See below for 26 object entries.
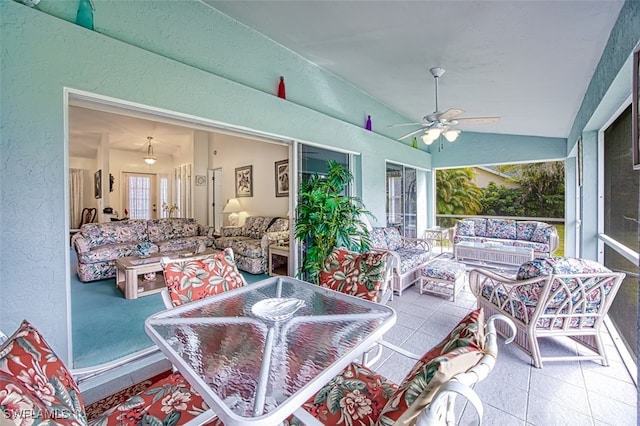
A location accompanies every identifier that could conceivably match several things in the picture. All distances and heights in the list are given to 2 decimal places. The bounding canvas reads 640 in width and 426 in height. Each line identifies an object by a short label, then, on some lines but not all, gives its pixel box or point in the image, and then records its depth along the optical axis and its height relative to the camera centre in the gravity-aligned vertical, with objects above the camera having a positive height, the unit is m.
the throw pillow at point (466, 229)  6.26 -0.40
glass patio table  0.89 -0.56
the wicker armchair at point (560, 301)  1.96 -0.68
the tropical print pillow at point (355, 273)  1.82 -0.43
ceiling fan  3.36 +1.17
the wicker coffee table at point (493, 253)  4.73 -0.75
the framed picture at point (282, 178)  5.38 +0.69
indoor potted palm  3.22 -0.06
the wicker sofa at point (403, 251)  3.66 -0.63
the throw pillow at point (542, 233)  5.34 -0.43
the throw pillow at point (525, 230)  5.63 -0.39
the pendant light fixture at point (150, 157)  7.44 +1.56
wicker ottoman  3.43 -0.84
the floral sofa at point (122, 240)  4.11 -0.46
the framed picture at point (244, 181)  6.24 +0.75
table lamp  6.42 +0.10
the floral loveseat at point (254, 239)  4.59 -0.48
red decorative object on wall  3.22 +1.45
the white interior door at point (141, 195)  8.52 +0.60
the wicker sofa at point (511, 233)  5.19 -0.47
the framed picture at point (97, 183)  7.43 +0.89
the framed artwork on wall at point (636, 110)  1.51 +0.57
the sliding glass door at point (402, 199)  5.30 +0.28
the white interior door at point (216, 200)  7.09 +0.35
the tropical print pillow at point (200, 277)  1.68 -0.42
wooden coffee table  3.40 -0.81
